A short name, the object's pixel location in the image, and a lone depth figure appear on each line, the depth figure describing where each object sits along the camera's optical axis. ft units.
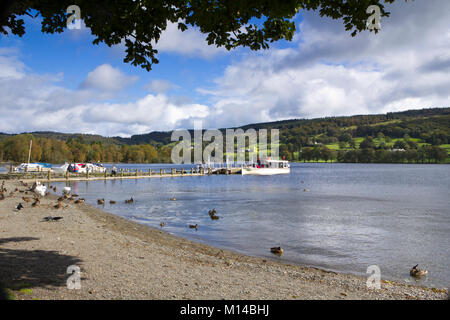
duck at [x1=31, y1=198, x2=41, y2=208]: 69.00
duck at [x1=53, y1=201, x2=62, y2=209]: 67.39
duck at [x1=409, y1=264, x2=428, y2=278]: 36.86
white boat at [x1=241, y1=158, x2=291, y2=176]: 312.71
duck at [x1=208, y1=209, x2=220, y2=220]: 75.73
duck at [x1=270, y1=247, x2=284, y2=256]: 45.88
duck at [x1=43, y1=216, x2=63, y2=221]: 50.88
